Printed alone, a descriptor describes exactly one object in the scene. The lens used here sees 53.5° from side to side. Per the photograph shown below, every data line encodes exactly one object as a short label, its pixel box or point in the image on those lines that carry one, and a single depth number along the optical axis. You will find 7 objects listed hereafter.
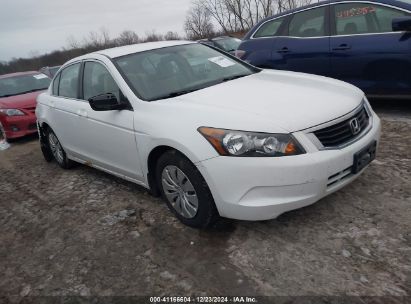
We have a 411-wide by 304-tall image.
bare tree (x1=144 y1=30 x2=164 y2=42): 55.44
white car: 2.79
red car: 7.95
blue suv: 5.07
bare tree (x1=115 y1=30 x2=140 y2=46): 55.75
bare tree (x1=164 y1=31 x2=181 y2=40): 55.08
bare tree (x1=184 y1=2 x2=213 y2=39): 51.55
